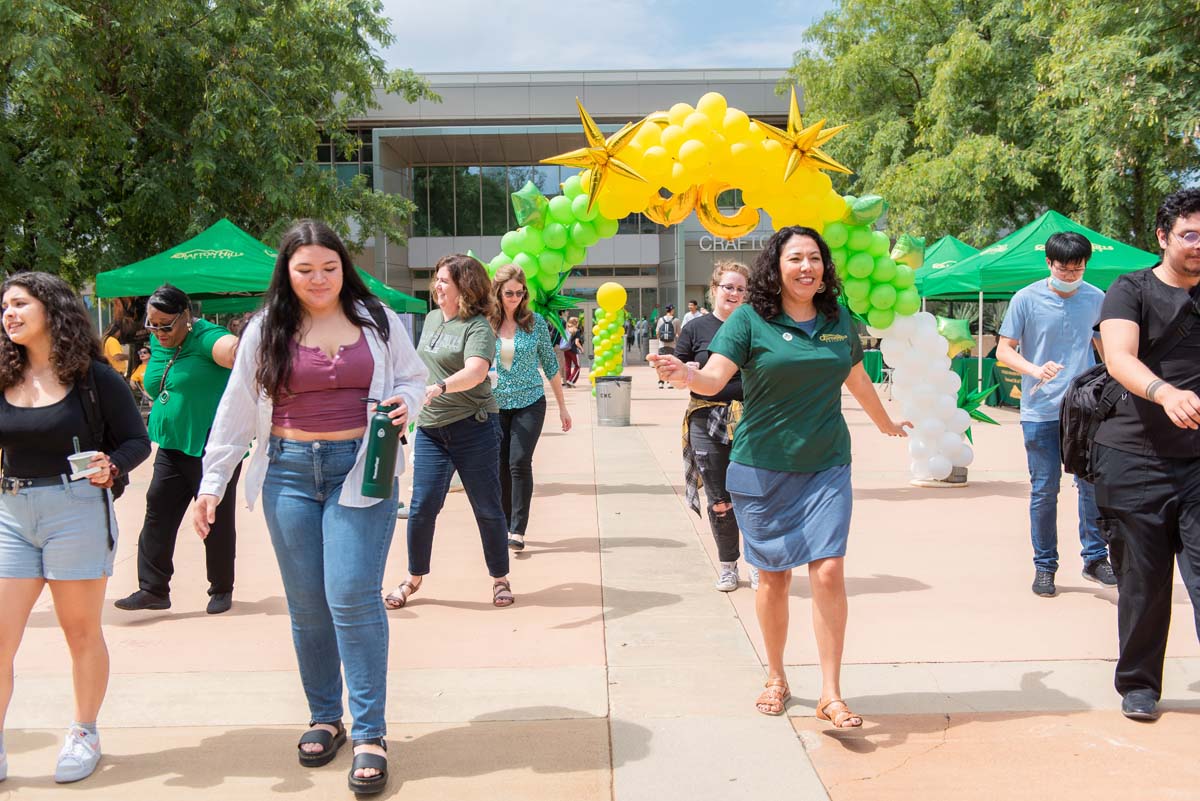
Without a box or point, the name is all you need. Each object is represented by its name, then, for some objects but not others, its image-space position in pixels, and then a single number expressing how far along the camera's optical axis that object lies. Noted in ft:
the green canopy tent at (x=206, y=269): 46.39
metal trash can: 51.31
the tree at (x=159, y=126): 55.88
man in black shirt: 12.55
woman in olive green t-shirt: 18.12
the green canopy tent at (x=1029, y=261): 46.96
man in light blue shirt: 18.57
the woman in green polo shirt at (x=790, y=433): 12.46
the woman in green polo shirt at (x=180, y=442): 18.21
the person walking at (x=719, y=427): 18.98
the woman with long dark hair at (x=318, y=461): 11.27
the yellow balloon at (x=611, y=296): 58.39
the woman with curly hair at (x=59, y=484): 11.50
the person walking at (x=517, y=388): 22.04
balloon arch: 26.89
